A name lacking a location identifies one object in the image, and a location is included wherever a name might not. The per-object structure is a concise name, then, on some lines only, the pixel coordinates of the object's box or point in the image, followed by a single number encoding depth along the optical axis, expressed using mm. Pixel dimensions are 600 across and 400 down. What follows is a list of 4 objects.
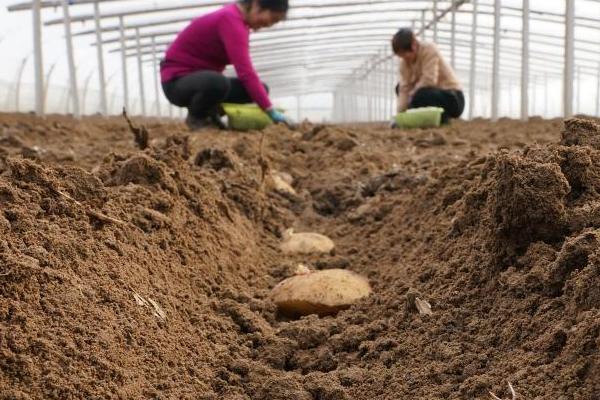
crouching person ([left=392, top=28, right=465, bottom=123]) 7641
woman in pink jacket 6109
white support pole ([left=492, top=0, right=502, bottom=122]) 10703
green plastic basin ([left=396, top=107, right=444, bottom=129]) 7402
